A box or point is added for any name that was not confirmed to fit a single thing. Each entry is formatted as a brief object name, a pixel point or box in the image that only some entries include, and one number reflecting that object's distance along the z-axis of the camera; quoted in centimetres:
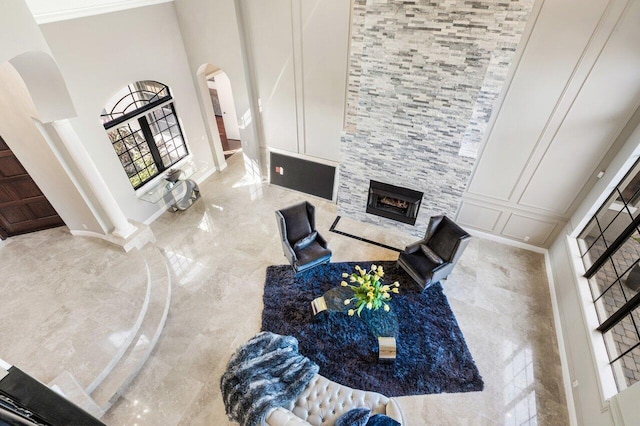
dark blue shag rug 409
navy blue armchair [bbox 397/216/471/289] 486
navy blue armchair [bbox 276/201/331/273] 517
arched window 571
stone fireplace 405
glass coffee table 451
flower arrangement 427
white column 434
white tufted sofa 337
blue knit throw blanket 314
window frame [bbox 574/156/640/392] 346
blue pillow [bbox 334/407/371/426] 299
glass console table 634
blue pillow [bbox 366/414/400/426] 301
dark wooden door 507
